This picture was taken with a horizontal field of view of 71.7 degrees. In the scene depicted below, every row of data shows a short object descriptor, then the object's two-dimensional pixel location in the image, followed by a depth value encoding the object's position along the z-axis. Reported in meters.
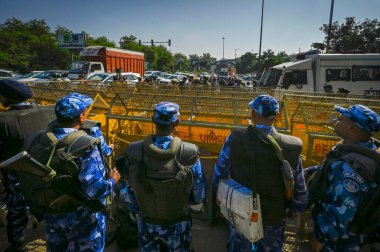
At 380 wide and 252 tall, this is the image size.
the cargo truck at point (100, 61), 20.31
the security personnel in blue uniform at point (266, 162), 1.97
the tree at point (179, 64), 62.19
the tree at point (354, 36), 22.89
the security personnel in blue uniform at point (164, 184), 1.91
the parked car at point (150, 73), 34.12
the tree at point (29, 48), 33.38
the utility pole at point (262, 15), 28.02
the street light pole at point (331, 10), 17.88
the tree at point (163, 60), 54.32
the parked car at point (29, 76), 20.63
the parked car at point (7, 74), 21.36
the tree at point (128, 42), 47.56
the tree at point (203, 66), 83.54
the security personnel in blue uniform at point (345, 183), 1.73
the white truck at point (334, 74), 12.27
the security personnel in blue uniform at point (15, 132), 2.72
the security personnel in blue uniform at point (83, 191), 2.00
